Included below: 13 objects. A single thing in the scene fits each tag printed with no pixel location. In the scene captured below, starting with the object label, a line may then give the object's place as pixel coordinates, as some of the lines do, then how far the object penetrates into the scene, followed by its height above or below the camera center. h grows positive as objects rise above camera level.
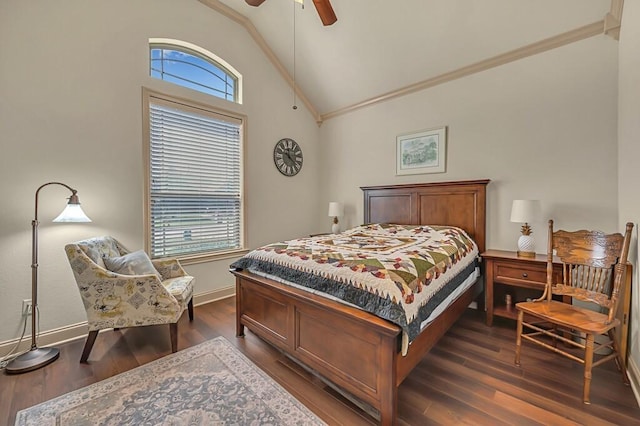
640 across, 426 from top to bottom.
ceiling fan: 2.17 +1.69
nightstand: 2.51 -0.67
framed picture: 3.54 +0.81
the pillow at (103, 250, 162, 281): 2.28 -0.48
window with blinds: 3.13 +0.38
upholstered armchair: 2.06 -0.66
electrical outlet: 2.30 -0.85
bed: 1.49 -0.87
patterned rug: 1.57 -1.23
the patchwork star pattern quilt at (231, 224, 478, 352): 1.56 -0.43
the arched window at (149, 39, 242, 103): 3.17 +1.85
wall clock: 4.31 +0.90
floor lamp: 2.11 -0.59
